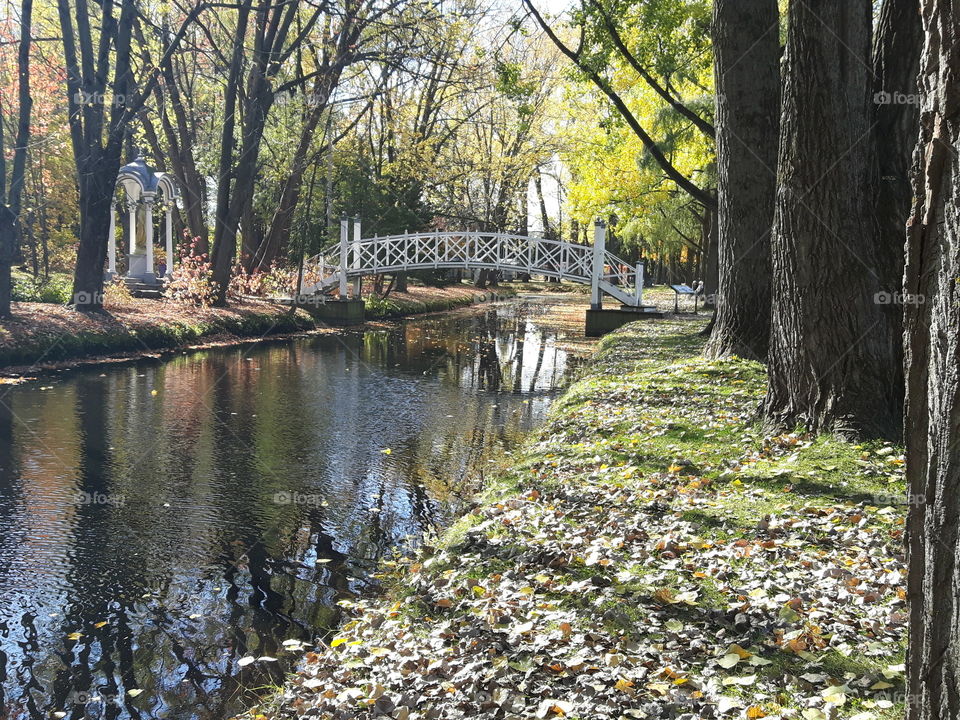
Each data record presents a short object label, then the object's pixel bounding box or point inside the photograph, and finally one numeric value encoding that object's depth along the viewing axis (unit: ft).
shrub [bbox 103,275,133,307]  75.84
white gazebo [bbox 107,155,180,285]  97.55
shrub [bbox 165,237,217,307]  82.43
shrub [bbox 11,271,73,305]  76.48
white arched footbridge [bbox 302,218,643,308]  97.66
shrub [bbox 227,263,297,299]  95.81
